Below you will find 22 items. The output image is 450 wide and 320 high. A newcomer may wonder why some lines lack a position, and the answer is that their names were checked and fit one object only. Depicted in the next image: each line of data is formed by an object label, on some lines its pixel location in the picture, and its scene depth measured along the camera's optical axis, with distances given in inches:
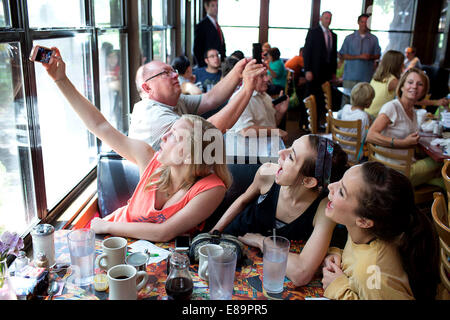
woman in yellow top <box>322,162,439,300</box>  45.2
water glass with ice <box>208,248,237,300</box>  45.7
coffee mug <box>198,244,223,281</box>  50.4
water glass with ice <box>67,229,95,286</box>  49.6
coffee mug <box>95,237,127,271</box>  50.9
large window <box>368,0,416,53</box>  339.9
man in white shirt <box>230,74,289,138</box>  125.4
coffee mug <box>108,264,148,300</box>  43.4
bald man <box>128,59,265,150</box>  82.7
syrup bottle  45.8
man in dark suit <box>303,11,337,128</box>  245.0
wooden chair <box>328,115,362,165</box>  130.4
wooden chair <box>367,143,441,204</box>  115.1
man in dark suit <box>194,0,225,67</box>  227.5
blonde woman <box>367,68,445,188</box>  122.1
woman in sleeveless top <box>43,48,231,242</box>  62.6
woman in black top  59.1
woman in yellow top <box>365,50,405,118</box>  169.0
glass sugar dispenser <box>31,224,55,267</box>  52.0
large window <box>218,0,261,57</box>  352.8
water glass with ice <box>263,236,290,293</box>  48.7
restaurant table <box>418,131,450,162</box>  110.2
